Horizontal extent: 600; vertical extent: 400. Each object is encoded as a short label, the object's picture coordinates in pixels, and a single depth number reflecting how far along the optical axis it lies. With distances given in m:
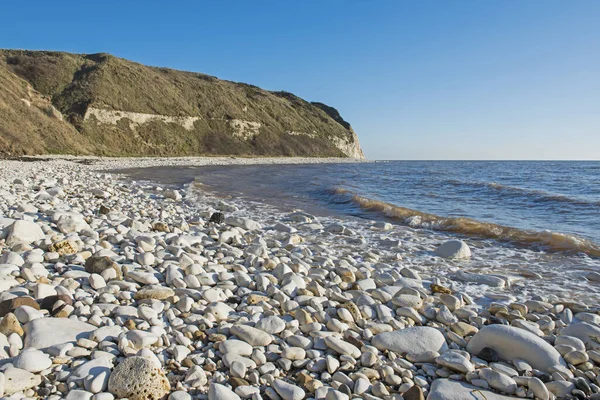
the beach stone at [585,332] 3.22
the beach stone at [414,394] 2.43
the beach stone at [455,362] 2.71
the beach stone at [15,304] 3.01
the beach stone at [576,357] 2.89
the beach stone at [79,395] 2.14
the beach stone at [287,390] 2.35
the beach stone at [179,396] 2.26
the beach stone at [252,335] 2.92
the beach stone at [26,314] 2.90
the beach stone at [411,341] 2.96
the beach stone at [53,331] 2.64
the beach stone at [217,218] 7.67
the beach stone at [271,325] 3.13
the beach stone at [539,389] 2.49
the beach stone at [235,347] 2.77
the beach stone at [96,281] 3.67
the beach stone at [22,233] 4.68
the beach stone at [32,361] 2.33
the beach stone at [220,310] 3.33
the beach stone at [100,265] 4.02
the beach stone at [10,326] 2.71
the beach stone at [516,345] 2.86
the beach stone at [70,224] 5.56
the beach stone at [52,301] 3.18
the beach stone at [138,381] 2.24
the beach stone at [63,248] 4.53
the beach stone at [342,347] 2.86
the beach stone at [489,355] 2.90
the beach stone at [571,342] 3.08
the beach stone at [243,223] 7.45
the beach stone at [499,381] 2.54
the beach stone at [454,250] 6.06
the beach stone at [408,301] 3.86
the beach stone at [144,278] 3.93
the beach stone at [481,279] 4.73
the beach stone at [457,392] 2.44
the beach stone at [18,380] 2.15
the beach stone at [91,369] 2.31
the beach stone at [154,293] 3.59
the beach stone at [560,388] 2.54
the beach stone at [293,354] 2.77
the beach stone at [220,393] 2.25
